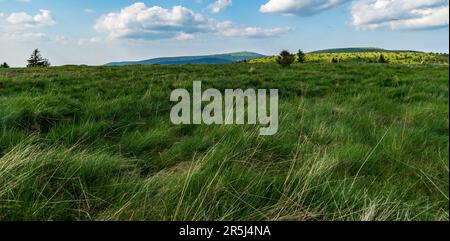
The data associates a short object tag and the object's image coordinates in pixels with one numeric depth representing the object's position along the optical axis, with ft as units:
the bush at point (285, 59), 90.84
